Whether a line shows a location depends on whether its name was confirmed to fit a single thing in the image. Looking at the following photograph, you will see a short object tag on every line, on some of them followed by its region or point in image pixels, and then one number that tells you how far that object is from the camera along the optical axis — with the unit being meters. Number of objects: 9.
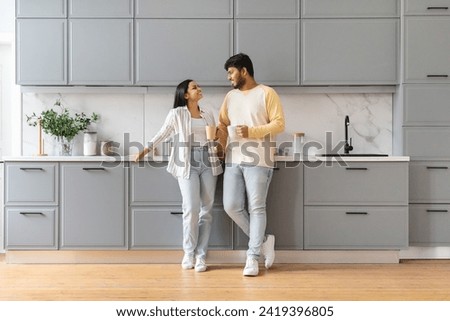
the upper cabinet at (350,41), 4.08
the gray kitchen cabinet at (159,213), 3.88
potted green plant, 4.18
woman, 3.66
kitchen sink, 4.21
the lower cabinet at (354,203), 3.88
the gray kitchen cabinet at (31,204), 3.85
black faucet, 4.29
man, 3.60
